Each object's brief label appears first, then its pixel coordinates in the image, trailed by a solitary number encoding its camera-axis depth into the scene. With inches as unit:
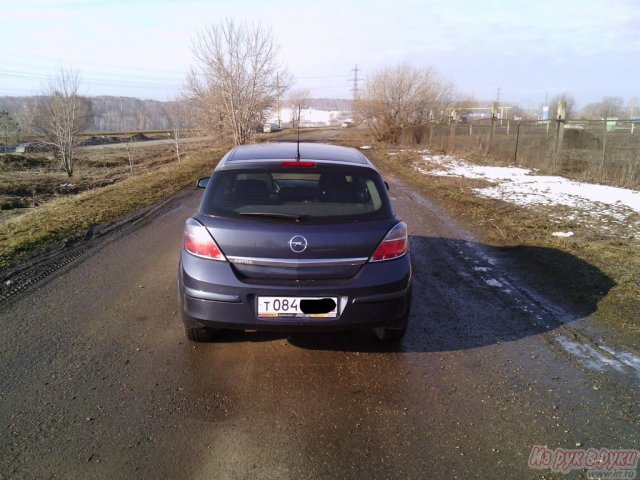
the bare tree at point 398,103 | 1354.6
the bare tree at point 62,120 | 1117.7
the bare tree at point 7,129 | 1418.6
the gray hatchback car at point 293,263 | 121.1
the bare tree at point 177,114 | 1092.5
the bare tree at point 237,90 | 1063.0
